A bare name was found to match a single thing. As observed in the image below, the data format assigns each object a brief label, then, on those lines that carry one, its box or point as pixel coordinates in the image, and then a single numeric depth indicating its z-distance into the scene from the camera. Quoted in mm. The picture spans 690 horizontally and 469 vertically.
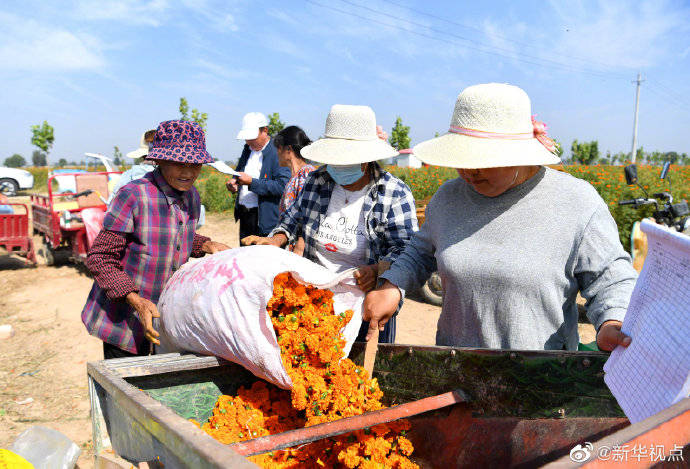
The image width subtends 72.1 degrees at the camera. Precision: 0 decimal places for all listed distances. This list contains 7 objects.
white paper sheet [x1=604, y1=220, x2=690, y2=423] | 948
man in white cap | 4555
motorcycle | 3768
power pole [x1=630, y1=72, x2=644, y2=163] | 39534
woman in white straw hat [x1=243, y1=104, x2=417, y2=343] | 2354
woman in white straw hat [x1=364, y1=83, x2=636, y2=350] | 1565
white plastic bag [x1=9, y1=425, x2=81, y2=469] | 2322
